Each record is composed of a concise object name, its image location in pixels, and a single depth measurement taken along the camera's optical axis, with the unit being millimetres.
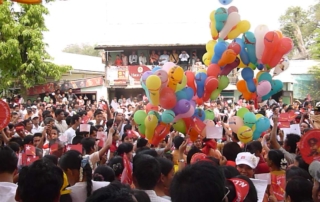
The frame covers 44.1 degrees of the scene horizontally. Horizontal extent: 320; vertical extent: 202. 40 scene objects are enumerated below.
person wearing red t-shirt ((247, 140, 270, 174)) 4227
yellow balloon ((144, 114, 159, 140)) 5812
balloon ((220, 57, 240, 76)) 6238
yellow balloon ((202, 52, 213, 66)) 6454
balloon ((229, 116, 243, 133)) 5965
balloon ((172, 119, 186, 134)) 6145
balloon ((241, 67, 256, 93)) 6270
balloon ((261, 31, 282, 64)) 5938
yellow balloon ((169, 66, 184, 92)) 5801
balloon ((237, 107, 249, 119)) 6149
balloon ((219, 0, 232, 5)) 6197
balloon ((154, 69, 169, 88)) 5707
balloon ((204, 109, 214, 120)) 6352
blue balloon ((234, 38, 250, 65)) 6109
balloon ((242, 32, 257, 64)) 6059
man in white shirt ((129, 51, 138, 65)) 20688
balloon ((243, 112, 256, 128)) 5930
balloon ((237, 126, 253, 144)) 5758
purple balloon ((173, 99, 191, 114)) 5822
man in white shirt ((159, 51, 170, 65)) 20312
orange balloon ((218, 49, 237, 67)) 5910
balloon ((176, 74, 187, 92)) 5926
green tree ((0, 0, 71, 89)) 15555
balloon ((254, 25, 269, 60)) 5996
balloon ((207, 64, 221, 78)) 6091
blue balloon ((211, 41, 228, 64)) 6000
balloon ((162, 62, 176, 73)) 5909
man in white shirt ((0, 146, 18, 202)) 2936
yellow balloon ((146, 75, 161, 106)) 5547
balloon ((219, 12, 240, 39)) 6105
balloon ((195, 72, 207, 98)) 6078
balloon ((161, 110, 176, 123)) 5809
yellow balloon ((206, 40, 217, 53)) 6355
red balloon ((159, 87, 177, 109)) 5770
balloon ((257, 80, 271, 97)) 6041
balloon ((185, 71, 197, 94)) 6164
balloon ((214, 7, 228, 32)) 6109
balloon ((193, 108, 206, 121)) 6164
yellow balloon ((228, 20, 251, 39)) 6156
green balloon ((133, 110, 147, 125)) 6008
